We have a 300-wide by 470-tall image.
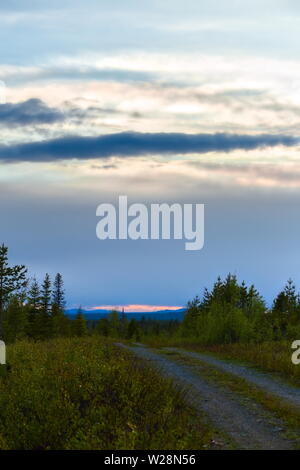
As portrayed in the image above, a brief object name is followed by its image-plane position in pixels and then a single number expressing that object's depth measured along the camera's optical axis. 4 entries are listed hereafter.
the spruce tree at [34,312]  78.94
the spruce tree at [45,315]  79.43
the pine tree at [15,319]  77.64
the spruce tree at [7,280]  67.38
